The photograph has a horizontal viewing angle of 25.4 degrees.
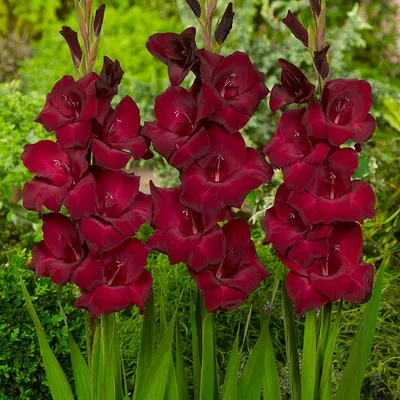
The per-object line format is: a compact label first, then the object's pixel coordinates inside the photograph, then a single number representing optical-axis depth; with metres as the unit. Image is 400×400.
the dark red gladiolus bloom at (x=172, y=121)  2.04
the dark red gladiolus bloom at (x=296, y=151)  2.03
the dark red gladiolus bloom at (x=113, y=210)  2.01
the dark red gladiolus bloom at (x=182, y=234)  2.04
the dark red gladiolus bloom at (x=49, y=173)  2.03
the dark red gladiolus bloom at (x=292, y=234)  2.07
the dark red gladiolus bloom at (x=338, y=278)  2.10
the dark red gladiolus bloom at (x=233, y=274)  2.09
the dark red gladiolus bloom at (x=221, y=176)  2.02
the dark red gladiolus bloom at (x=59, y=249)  2.07
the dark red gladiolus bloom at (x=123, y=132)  2.04
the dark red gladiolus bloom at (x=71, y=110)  2.01
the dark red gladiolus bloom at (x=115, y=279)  2.05
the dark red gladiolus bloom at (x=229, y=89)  2.00
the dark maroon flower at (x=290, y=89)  2.04
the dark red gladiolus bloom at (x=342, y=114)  2.01
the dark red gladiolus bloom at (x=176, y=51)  2.01
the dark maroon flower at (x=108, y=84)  2.03
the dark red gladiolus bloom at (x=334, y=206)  2.02
